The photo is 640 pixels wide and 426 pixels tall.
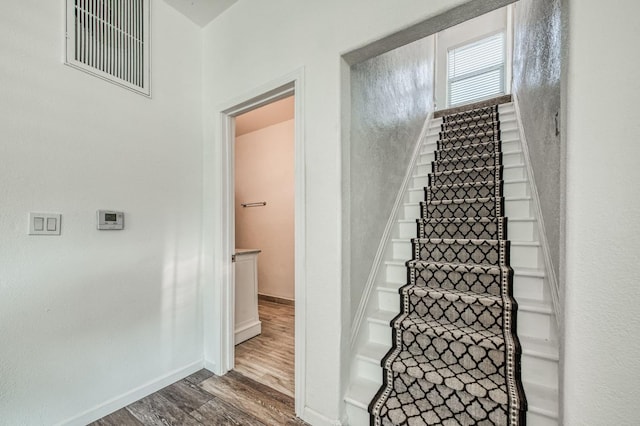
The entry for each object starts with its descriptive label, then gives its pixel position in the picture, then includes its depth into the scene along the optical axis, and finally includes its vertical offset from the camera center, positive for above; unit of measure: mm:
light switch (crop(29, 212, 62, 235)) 1471 -69
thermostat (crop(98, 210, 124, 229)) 1707 -53
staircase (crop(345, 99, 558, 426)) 1370 -489
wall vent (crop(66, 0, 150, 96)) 1650 +1065
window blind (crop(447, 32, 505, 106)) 4750 +2457
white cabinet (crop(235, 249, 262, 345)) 2750 -860
